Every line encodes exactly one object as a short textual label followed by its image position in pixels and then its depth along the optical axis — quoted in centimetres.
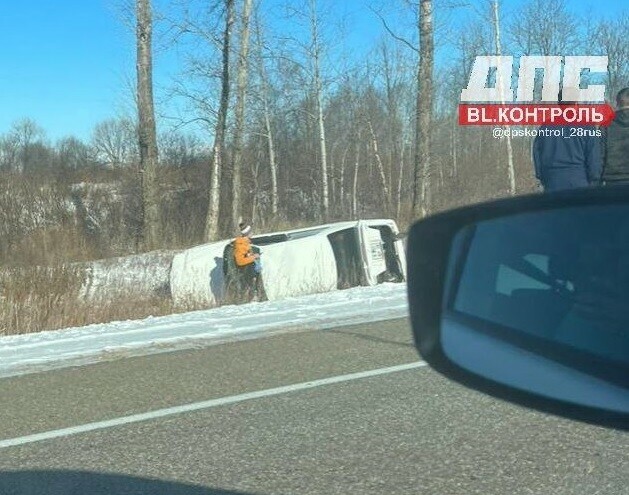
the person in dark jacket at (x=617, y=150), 943
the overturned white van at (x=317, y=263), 1596
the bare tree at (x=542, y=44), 3391
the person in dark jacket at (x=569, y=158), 989
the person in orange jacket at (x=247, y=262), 1543
